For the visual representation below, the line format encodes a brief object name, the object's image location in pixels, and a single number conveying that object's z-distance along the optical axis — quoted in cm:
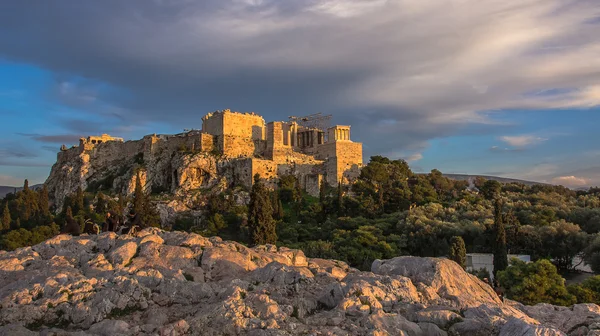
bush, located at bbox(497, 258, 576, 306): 2298
